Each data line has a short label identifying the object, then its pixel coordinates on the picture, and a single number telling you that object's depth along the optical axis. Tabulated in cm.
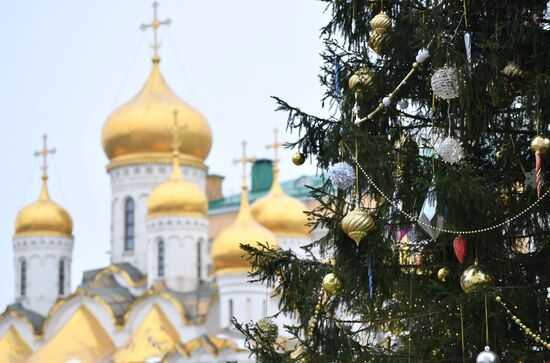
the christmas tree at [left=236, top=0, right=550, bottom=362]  1024
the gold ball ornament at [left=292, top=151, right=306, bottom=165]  1159
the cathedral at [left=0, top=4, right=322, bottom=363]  5523
